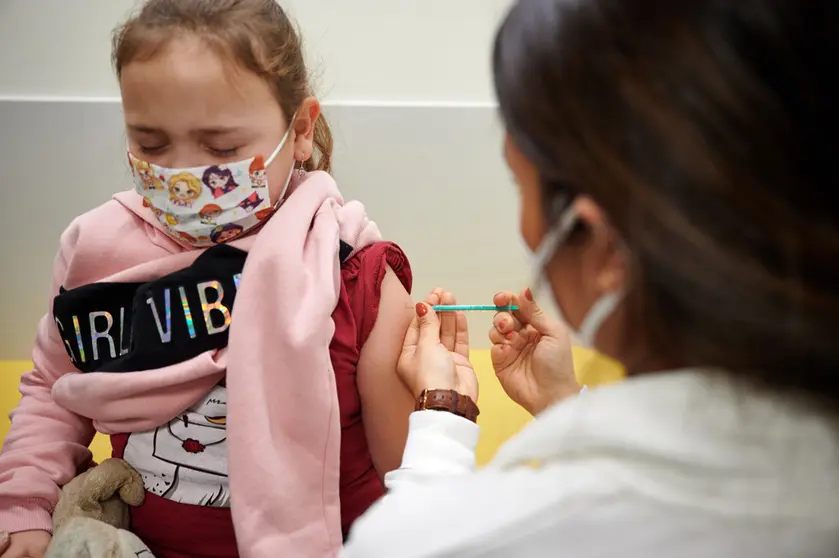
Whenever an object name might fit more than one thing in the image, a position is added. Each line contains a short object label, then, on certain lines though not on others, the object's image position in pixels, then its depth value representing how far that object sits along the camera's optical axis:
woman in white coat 0.40
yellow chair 1.44
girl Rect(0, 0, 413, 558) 0.81
